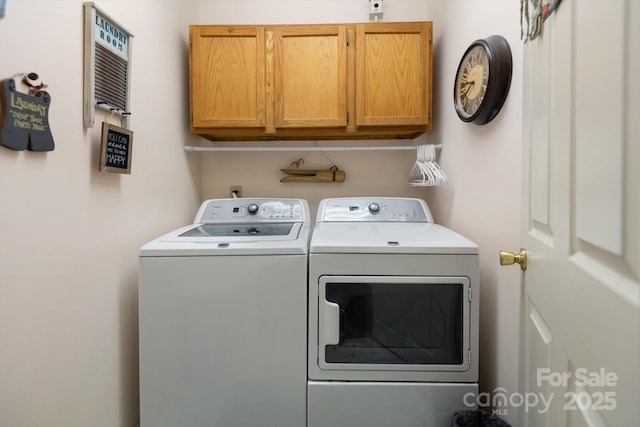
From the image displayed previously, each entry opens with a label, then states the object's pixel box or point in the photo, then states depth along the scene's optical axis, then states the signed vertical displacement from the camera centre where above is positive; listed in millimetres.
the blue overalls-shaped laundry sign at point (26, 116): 901 +265
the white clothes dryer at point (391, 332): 1357 -516
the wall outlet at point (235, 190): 2416 +137
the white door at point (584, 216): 484 -10
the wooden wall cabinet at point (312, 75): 1988 +816
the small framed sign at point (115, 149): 1282 +242
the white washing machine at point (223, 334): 1368 -529
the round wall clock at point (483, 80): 1307 +568
